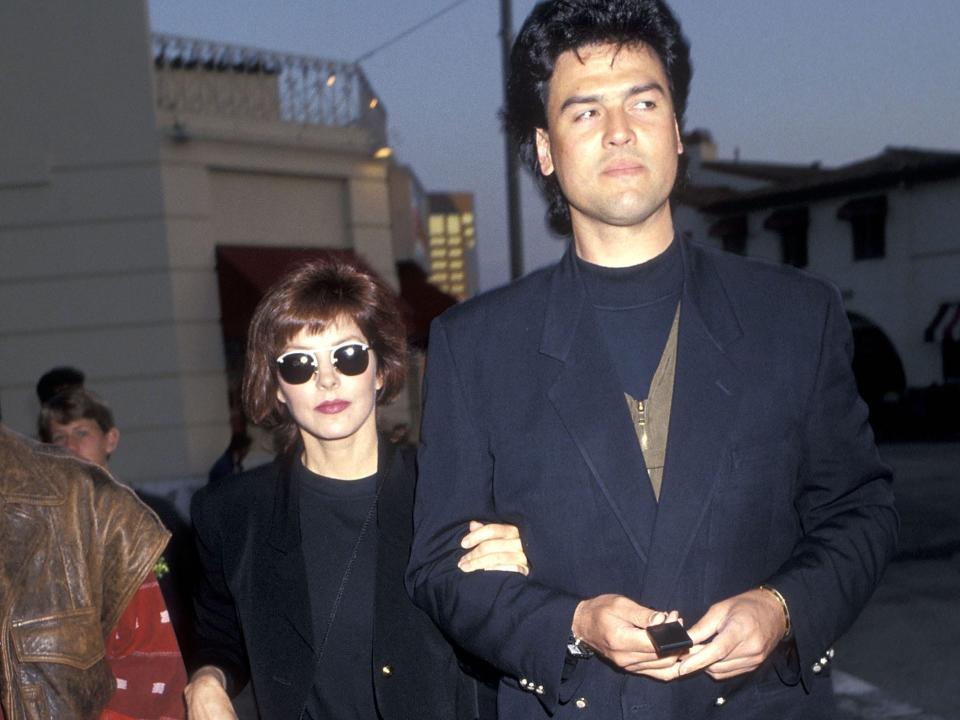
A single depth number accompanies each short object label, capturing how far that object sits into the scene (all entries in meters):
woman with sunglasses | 3.13
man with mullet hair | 2.23
